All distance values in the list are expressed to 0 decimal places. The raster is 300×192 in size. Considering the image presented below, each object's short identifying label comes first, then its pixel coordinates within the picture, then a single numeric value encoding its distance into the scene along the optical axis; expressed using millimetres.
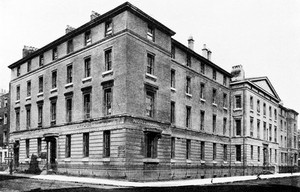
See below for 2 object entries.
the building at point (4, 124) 51625
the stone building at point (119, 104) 26469
